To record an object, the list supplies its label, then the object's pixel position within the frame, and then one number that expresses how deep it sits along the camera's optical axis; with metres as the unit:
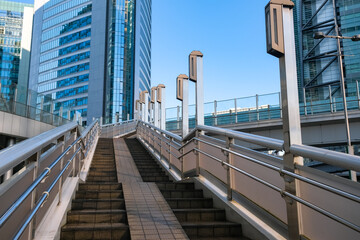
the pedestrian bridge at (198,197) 2.32
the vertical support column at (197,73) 6.76
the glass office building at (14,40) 95.82
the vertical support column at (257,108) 18.85
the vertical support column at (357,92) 17.25
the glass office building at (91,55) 67.50
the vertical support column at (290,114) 2.90
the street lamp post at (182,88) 8.06
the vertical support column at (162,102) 13.26
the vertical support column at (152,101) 16.09
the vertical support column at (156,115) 15.49
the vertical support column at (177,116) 21.93
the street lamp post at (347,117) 15.25
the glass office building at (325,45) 53.66
